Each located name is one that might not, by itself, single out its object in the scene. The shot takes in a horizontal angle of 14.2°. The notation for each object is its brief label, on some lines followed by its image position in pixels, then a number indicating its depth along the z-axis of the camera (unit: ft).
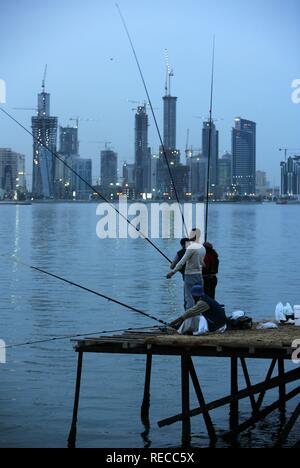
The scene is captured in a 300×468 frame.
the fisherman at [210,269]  67.92
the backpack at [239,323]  59.57
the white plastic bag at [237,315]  60.08
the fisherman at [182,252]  63.82
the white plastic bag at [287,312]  62.49
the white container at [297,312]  61.67
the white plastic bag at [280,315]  62.23
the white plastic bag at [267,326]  59.88
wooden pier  53.52
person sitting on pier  57.52
